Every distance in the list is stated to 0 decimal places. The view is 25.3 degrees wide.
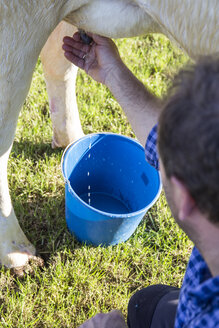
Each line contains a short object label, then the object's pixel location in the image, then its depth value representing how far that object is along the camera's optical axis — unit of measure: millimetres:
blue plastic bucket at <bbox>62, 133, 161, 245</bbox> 1780
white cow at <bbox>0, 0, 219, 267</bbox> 1247
